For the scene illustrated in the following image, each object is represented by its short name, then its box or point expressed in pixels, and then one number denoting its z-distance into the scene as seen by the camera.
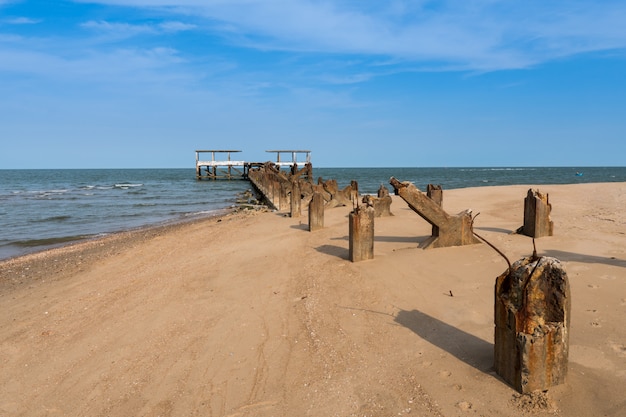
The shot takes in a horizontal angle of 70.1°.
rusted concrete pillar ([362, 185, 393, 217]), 11.33
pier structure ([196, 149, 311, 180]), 53.44
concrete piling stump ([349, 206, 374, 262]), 6.70
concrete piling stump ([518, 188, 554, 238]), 7.31
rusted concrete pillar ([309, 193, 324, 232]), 10.39
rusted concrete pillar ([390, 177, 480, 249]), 6.96
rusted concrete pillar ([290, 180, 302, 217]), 13.54
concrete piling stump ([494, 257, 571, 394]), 2.95
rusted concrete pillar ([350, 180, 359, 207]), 15.23
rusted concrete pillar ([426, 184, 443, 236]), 11.20
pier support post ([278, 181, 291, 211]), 16.62
